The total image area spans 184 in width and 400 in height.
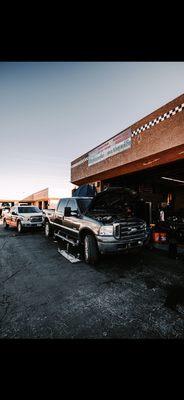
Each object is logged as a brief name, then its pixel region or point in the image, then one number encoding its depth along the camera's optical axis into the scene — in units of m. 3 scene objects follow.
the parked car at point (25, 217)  10.48
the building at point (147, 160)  6.46
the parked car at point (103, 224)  4.50
